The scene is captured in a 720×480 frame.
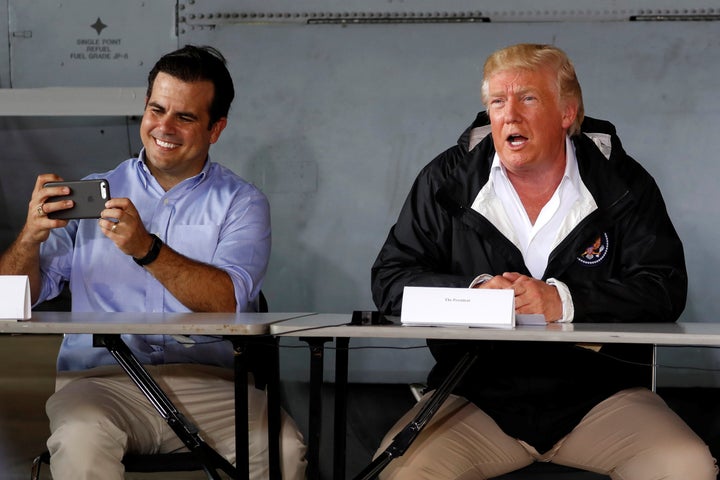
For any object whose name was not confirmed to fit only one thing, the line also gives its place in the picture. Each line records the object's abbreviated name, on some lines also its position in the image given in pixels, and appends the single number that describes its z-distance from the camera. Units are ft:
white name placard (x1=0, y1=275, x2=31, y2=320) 16.70
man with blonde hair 17.66
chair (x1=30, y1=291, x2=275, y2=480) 17.80
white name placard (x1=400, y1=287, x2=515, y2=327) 15.79
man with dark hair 18.34
